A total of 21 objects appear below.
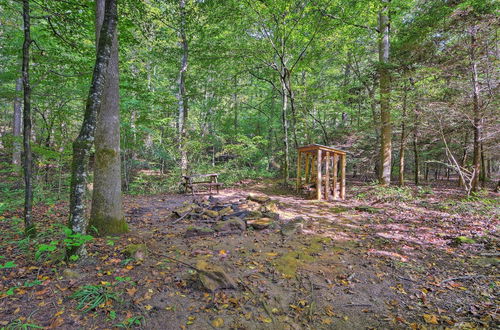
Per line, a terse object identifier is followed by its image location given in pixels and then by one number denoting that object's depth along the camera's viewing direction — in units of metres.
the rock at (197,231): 4.89
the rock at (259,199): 7.88
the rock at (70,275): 2.85
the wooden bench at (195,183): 9.73
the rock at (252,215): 6.04
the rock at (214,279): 3.00
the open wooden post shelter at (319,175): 9.50
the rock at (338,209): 7.71
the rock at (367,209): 7.39
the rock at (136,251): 3.54
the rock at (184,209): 6.22
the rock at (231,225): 5.30
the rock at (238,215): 6.09
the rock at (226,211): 6.36
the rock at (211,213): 6.23
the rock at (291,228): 5.32
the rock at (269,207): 6.93
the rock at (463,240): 4.53
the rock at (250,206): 6.88
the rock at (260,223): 5.57
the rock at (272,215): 6.28
